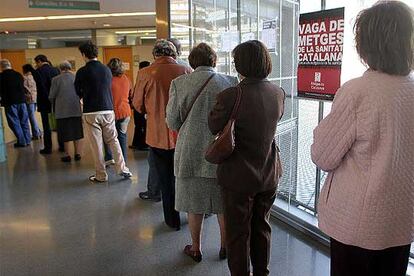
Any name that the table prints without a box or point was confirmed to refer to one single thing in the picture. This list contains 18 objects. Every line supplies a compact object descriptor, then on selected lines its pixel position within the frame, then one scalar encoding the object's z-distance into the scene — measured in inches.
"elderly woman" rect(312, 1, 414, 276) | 49.8
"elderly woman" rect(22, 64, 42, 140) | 281.3
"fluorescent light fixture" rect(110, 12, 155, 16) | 364.5
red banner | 98.0
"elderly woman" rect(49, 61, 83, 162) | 206.8
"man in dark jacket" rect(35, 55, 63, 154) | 231.0
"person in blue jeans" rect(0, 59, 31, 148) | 253.8
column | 174.4
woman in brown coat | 77.0
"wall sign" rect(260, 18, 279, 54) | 130.0
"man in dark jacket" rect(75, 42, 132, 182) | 170.9
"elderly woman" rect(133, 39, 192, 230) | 119.3
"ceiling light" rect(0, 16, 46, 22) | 380.2
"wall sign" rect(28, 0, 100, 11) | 274.5
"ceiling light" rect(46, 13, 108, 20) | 370.9
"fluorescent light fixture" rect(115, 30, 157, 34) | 457.4
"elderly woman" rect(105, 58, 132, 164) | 192.1
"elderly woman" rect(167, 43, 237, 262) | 94.1
